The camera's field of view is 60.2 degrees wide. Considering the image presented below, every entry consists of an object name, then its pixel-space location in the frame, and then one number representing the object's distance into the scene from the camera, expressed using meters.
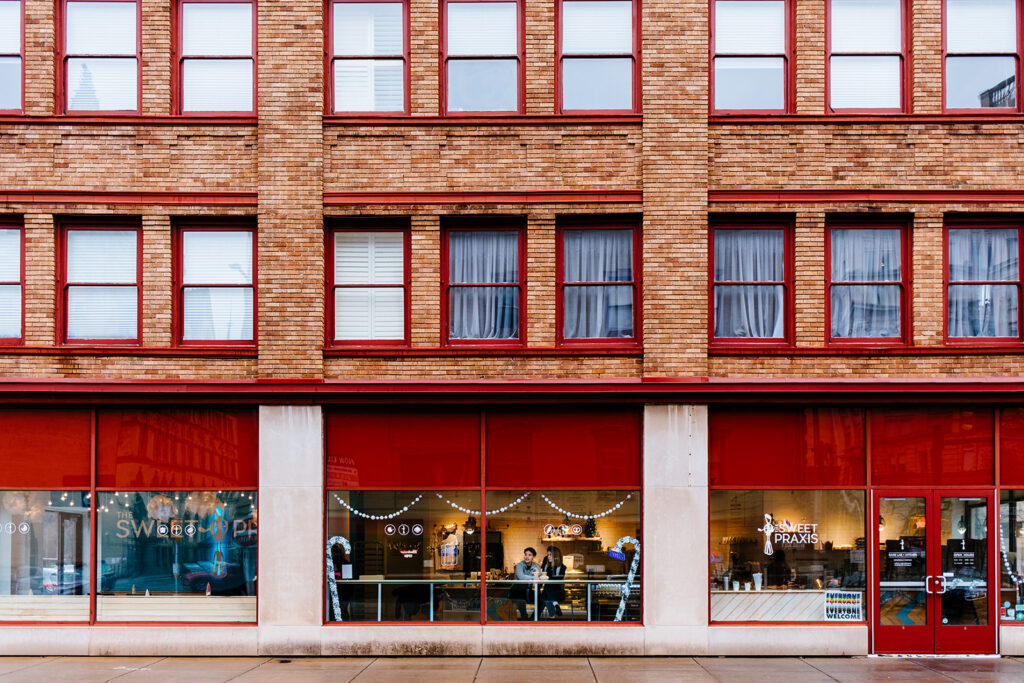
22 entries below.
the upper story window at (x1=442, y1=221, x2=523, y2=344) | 13.71
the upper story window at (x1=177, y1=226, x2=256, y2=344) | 13.70
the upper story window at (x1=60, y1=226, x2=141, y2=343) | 13.66
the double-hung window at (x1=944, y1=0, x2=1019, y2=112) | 13.71
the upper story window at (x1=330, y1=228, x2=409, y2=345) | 13.70
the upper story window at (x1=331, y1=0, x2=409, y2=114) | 13.82
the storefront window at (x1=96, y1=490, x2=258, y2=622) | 13.37
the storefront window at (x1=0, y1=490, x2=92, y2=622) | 13.41
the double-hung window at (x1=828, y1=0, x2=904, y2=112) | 13.73
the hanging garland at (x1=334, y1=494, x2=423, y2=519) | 13.41
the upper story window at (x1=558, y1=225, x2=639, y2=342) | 13.67
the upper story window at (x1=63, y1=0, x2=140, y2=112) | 13.78
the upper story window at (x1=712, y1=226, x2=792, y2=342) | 13.60
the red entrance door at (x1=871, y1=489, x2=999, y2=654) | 13.12
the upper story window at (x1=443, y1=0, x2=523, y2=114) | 13.81
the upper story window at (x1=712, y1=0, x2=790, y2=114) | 13.73
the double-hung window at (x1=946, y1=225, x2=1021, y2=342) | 13.55
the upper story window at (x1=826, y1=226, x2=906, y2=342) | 13.55
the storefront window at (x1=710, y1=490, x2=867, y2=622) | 13.24
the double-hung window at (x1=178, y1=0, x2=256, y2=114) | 13.81
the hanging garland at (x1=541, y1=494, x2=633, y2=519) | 13.42
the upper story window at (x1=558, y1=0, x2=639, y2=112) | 13.79
